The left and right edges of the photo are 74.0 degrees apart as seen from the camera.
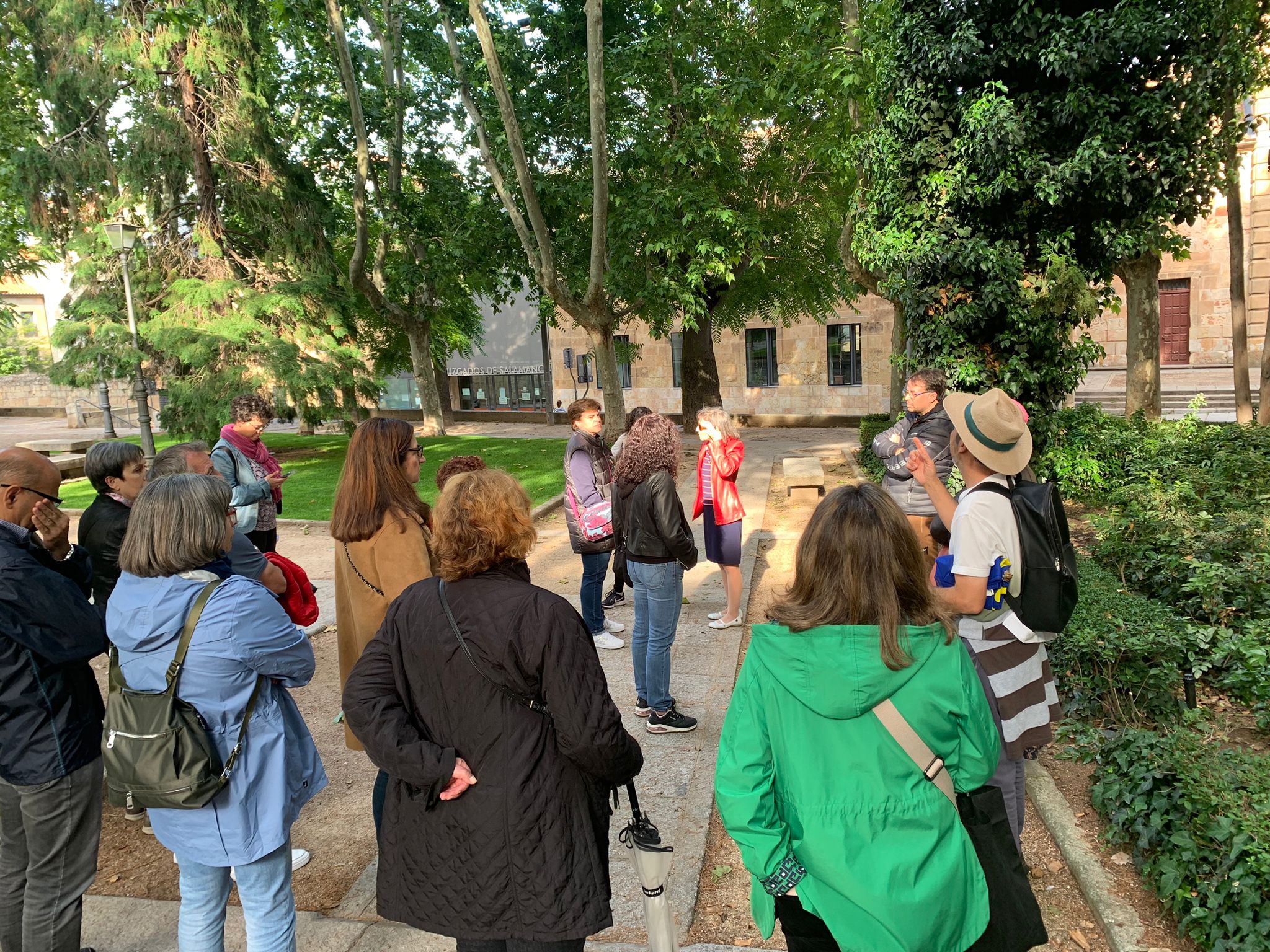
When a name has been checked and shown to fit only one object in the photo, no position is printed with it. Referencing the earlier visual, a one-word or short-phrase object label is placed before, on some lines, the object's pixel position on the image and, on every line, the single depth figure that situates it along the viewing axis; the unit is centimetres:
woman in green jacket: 194
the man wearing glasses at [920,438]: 560
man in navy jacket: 277
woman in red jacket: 646
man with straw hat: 299
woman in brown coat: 367
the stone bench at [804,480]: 1151
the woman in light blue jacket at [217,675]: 257
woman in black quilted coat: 222
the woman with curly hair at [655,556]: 485
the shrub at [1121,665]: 469
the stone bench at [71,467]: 1695
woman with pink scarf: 598
